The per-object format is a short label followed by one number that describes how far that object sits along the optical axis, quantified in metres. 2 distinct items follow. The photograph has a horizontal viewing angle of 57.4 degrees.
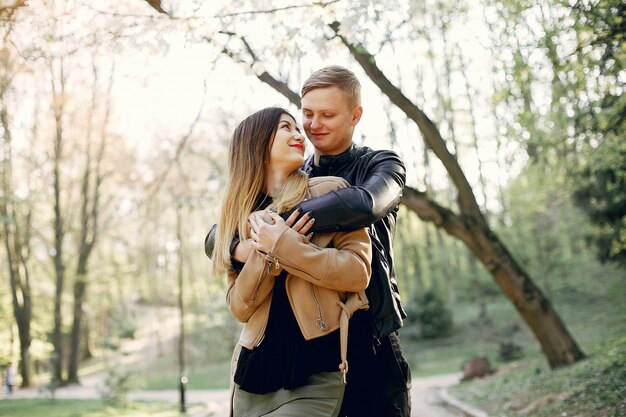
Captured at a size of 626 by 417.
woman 2.04
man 2.11
